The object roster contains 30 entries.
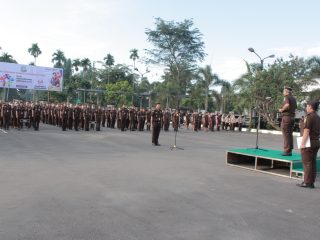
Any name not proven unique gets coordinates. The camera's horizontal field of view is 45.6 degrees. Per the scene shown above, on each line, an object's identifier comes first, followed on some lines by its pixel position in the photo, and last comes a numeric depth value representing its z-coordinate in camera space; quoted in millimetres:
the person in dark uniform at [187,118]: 32419
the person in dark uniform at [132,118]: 25922
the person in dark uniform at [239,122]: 34619
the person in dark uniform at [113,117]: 27380
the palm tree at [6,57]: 67512
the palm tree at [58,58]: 81438
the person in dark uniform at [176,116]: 26656
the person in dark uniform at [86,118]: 23489
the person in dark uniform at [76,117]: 23512
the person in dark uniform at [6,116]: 21812
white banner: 33375
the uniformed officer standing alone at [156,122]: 15750
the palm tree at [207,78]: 51562
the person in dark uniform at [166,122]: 28250
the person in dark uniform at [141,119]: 26172
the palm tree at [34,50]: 81125
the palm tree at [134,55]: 79562
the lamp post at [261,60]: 31266
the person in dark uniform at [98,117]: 23973
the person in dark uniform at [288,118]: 9656
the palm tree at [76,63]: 79956
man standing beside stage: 7891
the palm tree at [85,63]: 80188
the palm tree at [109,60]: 79019
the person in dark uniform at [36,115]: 22275
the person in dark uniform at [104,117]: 27462
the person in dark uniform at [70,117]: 23547
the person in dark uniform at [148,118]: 26516
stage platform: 9127
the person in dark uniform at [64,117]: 22891
